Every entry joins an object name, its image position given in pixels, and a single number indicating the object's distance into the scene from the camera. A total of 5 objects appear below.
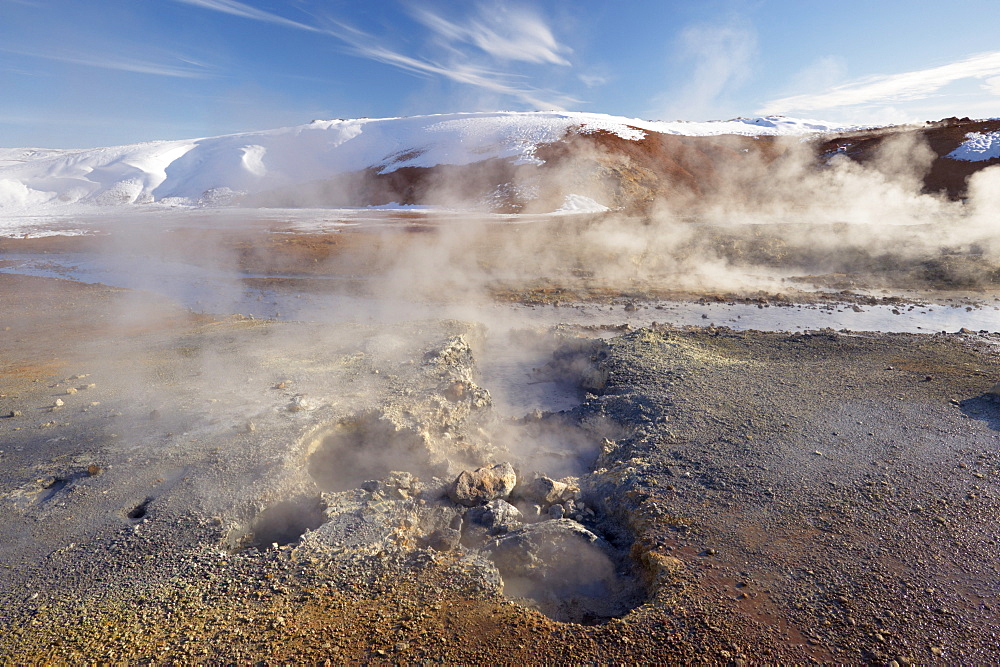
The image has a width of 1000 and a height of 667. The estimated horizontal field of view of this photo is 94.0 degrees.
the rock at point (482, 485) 4.19
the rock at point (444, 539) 3.76
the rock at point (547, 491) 4.29
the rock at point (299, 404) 5.26
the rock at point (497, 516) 3.91
